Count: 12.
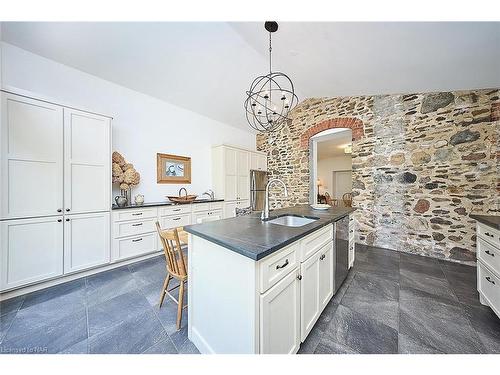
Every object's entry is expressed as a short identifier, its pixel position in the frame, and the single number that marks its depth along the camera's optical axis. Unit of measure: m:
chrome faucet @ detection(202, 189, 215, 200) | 4.30
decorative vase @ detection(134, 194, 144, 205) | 3.05
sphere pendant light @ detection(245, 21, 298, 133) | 2.09
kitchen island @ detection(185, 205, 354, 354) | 1.00
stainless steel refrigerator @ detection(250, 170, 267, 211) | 4.96
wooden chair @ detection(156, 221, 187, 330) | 1.58
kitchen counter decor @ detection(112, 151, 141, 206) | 2.83
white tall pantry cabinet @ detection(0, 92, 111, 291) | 1.91
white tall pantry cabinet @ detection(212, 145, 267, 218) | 4.27
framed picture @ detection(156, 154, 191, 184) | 3.57
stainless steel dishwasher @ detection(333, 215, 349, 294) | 1.94
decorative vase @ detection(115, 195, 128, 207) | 2.79
